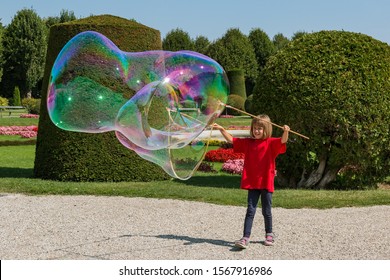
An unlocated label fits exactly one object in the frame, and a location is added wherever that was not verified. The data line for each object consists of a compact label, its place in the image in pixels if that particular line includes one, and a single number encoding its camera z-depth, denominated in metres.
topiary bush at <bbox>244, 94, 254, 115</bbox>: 35.32
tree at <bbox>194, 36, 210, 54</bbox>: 66.46
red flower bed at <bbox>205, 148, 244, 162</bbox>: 16.52
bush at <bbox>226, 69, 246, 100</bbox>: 46.84
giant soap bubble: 6.82
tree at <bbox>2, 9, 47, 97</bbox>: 58.44
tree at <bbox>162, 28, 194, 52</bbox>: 62.88
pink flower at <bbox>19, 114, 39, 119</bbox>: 34.29
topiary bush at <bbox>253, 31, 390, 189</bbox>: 10.38
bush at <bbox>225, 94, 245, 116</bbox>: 39.88
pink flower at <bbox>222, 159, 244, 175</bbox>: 14.05
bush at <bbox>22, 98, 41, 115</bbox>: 40.22
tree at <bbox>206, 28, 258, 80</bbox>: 54.41
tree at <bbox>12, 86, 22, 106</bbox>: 51.95
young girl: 6.54
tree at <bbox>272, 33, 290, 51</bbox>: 73.59
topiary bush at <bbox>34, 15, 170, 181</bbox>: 11.78
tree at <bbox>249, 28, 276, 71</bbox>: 64.00
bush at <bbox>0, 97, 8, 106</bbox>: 49.80
